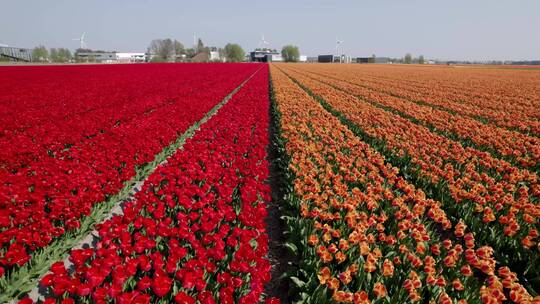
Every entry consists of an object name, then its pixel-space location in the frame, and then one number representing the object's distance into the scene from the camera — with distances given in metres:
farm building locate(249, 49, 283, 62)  160.25
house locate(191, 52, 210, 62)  131.00
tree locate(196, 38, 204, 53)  177.77
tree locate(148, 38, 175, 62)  140.25
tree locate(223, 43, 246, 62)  157.60
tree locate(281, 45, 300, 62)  178.00
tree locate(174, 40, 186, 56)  156.25
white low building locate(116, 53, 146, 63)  157.48
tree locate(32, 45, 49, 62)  133.38
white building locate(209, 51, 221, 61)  159.11
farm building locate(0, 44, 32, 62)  83.28
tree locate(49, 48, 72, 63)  124.44
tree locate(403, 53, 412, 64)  198.50
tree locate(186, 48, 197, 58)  152.21
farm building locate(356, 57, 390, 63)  171.12
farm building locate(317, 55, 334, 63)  165.12
